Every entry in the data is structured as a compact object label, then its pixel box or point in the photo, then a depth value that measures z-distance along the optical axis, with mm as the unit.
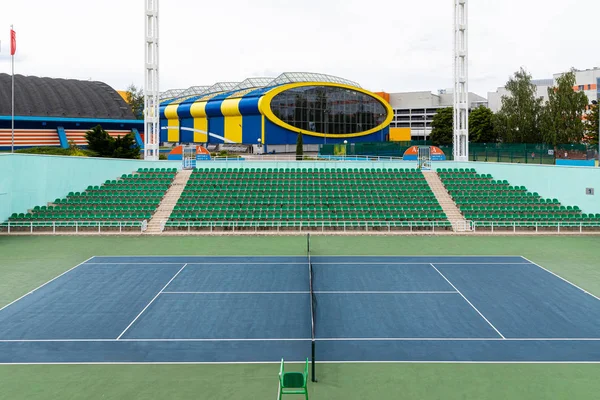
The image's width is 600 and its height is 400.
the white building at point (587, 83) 95000
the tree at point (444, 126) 95375
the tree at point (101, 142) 56531
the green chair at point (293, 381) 10930
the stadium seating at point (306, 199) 35938
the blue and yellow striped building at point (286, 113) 82625
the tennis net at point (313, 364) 12245
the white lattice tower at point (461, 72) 45531
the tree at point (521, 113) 66438
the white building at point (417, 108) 130000
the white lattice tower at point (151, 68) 44656
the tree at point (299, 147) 63609
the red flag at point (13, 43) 34531
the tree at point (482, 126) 90312
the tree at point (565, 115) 60469
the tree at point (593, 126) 60034
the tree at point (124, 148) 56625
